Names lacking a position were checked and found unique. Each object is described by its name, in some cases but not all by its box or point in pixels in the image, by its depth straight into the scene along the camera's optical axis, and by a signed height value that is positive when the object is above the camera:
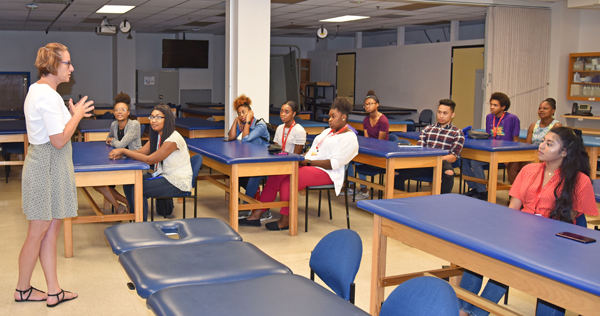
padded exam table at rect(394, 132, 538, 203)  5.12 -0.46
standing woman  2.69 -0.34
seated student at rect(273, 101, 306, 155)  5.13 -0.29
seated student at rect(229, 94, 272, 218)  5.12 -0.29
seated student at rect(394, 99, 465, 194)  5.00 -0.36
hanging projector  9.12 +1.23
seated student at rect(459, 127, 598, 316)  2.63 -0.41
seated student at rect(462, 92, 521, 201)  5.82 -0.24
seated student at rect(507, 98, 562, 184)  5.80 -0.19
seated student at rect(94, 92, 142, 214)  4.66 -0.33
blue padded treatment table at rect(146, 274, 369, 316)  1.51 -0.59
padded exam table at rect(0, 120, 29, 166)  6.02 -0.44
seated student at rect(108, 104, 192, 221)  4.17 -0.48
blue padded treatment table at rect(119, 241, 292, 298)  1.73 -0.58
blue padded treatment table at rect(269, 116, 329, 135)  7.68 -0.33
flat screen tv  11.60 +1.04
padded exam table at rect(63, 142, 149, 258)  3.63 -0.54
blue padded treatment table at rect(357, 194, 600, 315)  1.70 -0.52
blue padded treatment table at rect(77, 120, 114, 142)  6.14 -0.37
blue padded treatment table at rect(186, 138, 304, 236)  4.21 -0.53
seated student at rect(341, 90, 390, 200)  5.96 -0.23
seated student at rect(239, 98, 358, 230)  4.48 -0.49
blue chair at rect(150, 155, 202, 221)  4.42 -0.54
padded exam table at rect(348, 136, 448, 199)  4.59 -0.49
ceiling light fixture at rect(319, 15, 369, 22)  9.34 +1.55
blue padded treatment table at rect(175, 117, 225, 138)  6.97 -0.37
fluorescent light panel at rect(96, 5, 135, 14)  8.00 +1.42
